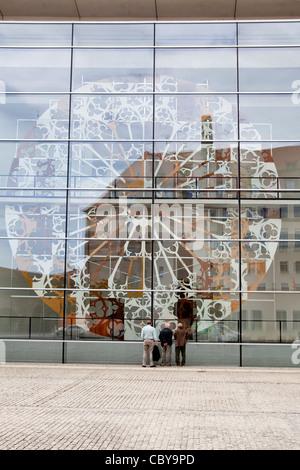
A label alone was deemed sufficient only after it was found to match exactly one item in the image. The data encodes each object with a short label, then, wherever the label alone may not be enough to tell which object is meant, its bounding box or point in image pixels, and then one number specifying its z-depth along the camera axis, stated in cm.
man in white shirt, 1883
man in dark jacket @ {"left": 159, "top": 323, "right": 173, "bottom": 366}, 1911
